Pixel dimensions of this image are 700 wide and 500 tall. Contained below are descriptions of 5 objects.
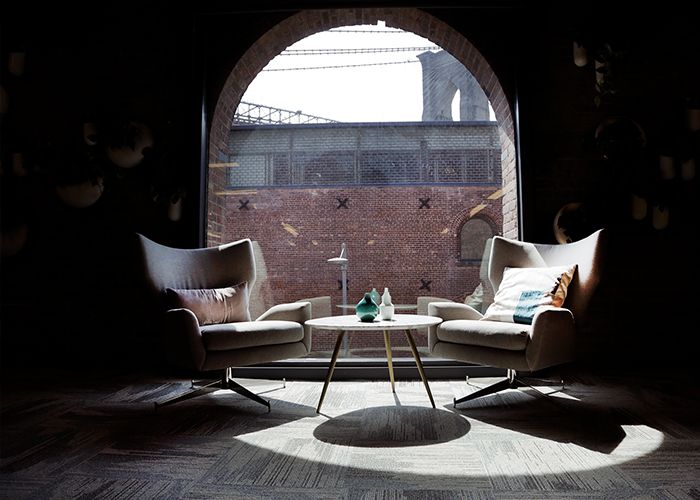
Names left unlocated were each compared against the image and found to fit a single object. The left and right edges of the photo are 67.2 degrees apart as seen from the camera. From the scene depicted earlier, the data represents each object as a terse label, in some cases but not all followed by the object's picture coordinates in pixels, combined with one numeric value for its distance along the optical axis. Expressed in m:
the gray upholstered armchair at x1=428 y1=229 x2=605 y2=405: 2.56
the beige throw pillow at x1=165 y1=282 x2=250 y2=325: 3.01
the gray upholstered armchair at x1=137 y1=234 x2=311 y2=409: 2.70
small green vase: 2.87
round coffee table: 2.62
